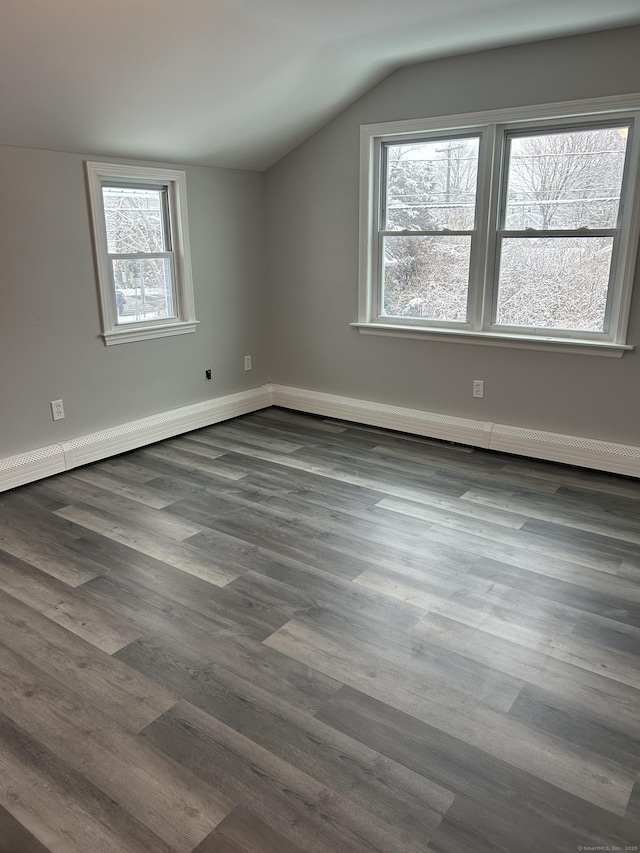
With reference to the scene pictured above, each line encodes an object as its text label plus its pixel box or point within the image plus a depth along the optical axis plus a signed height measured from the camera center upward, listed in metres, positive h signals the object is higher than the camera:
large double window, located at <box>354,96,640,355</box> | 3.67 +0.25
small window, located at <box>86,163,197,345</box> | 4.00 +0.11
